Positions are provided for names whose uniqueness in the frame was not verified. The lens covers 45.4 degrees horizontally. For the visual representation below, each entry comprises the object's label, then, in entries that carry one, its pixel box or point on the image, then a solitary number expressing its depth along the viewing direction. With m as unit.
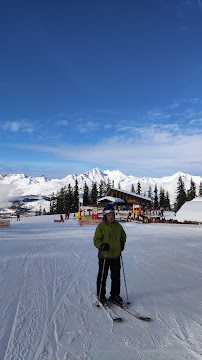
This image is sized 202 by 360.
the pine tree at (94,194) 67.12
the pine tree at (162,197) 71.64
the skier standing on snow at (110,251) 4.37
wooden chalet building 51.89
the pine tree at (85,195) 65.94
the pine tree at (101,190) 69.34
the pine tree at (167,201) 71.79
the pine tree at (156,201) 70.12
